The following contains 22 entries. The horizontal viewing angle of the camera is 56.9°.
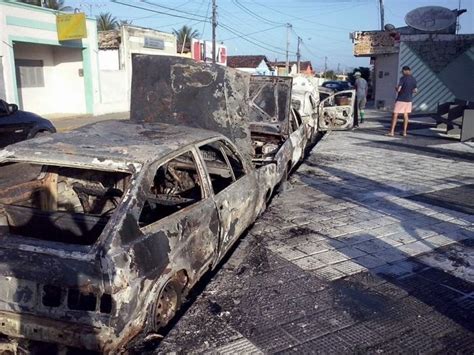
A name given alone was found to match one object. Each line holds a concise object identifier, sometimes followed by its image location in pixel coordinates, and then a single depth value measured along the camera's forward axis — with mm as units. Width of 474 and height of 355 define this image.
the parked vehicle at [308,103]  10734
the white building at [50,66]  18156
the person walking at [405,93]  12023
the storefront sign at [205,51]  29719
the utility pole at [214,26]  31122
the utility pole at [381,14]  36031
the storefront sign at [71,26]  19062
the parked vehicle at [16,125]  8617
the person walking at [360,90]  16531
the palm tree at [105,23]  39406
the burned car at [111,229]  2570
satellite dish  19516
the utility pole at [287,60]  52719
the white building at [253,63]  53250
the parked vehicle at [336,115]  12923
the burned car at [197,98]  5680
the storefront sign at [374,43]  22453
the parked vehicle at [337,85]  29359
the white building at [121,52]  23734
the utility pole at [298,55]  59022
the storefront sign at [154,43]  27141
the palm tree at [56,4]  28988
